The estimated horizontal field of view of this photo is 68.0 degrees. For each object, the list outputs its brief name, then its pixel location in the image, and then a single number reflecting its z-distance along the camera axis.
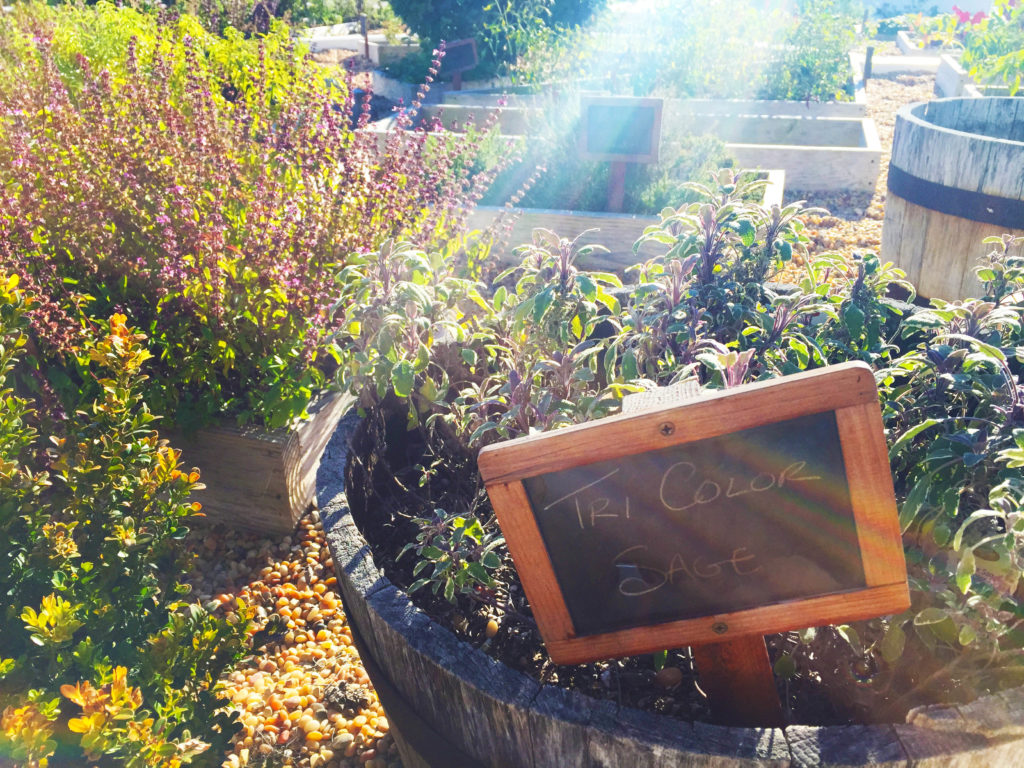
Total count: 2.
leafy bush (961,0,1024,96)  5.61
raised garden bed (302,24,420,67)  12.30
